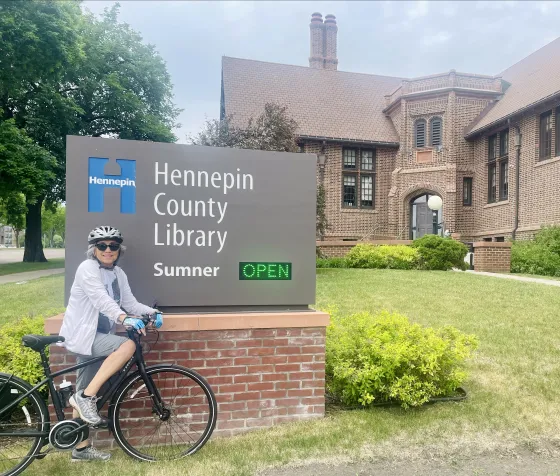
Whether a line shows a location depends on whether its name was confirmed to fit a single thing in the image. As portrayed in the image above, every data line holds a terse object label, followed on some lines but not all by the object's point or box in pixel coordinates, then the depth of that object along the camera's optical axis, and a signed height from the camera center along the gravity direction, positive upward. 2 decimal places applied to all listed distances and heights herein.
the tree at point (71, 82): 18.78 +7.59
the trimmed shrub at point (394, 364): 4.48 -1.27
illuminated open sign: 4.29 -0.35
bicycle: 3.48 -1.45
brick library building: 21.88 +4.84
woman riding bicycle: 3.45 -0.71
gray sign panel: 3.99 +0.12
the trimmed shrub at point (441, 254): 16.30 -0.64
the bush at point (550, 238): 16.55 -0.03
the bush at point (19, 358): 4.24 -1.20
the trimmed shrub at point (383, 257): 16.67 -0.83
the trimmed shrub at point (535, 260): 15.74 -0.79
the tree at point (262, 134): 15.22 +3.25
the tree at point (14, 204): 25.38 +1.45
